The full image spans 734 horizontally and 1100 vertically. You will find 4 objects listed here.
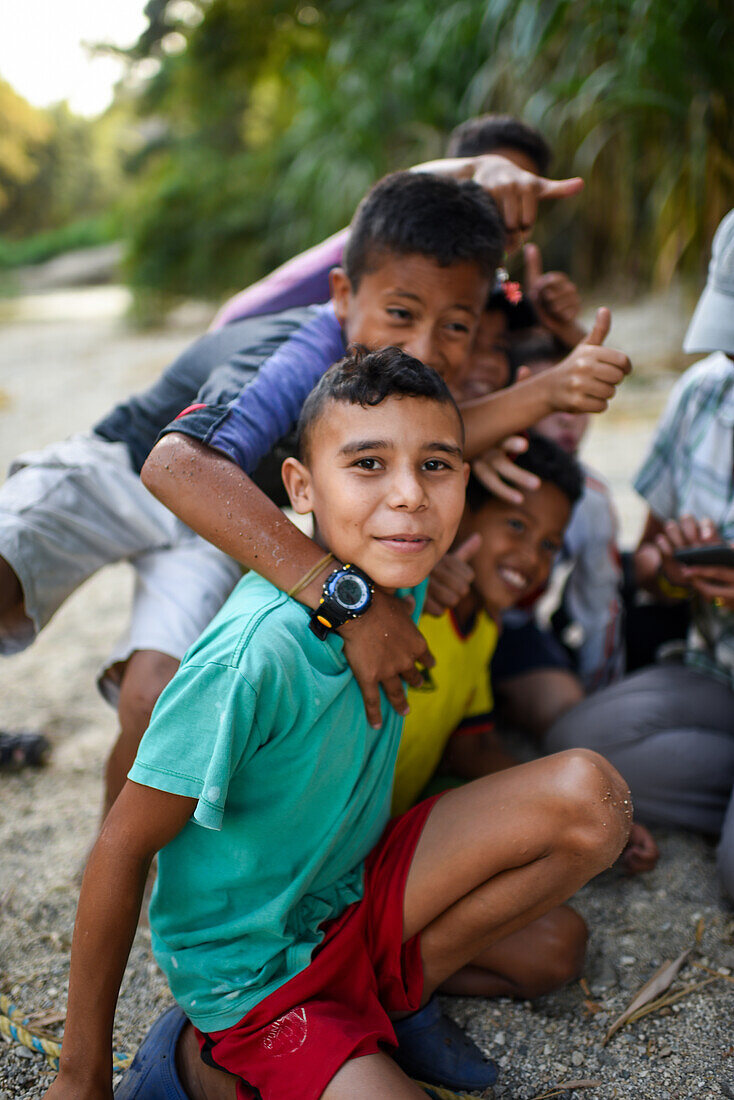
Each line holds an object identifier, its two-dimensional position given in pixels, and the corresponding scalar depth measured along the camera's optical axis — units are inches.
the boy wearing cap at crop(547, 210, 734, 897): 76.4
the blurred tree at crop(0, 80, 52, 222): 800.3
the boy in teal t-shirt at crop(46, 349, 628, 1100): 45.0
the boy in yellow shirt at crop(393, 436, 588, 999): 59.9
